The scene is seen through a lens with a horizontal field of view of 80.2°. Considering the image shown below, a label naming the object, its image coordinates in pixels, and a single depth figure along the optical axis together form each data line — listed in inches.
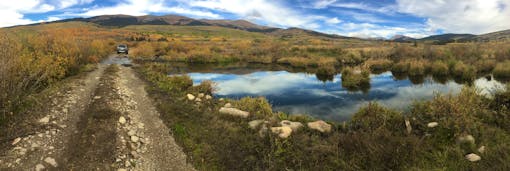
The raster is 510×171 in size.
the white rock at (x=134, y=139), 352.9
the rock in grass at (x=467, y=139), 327.5
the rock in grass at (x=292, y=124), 402.0
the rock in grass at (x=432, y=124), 374.9
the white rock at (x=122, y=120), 403.7
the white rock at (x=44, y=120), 378.6
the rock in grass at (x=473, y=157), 288.8
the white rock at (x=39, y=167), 277.3
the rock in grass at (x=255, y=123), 406.3
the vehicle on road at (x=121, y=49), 1817.2
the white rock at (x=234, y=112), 455.6
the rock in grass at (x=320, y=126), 401.9
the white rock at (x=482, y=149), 303.3
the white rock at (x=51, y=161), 287.0
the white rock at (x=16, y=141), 318.2
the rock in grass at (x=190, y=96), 558.9
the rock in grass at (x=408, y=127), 374.0
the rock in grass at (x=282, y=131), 366.3
